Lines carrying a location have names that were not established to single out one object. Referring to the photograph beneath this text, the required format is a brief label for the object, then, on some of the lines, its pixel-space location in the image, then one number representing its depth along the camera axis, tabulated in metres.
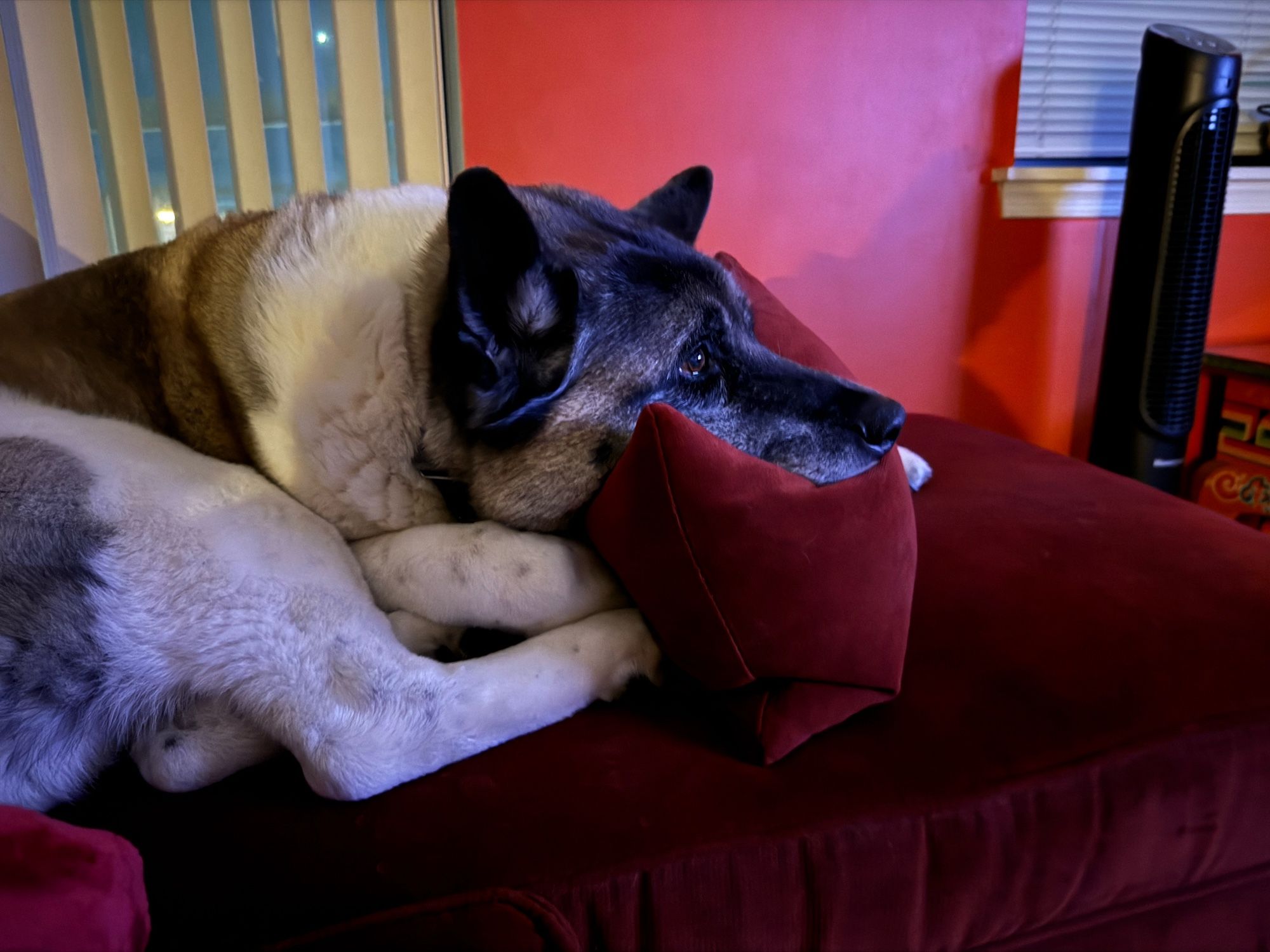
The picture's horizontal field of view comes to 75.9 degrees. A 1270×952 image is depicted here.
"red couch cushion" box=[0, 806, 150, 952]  0.53
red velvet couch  0.76
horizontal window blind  2.72
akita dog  0.87
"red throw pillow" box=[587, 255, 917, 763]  0.86
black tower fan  2.12
